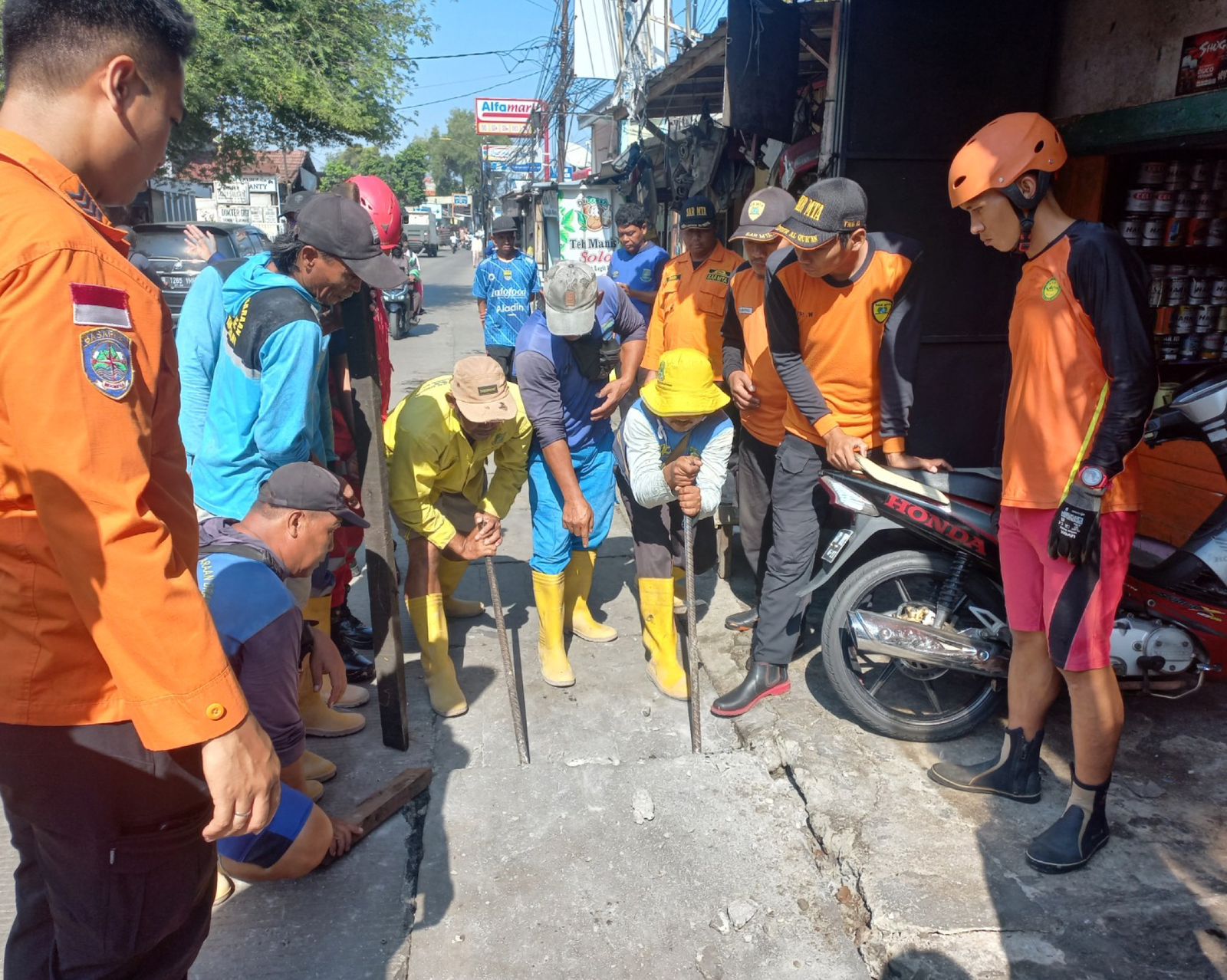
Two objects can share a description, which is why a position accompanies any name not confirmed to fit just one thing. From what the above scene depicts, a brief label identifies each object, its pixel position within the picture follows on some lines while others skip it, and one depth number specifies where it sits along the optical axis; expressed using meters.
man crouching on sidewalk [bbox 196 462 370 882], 2.30
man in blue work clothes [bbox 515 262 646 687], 3.66
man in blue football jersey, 8.41
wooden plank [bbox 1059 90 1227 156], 3.43
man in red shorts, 2.40
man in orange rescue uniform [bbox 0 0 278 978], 1.21
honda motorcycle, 3.00
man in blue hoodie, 2.84
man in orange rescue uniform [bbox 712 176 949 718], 3.23
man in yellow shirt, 3.48
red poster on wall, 3.50
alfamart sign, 34.72
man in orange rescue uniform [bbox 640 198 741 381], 5.21
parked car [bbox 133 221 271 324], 10.90
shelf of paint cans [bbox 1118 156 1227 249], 4.22
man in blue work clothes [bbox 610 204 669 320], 7.05
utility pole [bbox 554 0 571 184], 16.12
